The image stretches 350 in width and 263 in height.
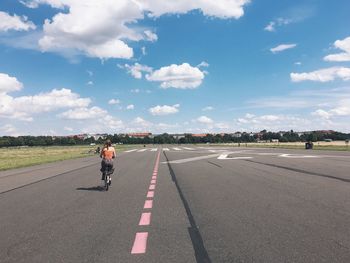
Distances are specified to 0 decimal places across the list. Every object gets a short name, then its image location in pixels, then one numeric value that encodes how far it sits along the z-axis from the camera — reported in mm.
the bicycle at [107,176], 13620
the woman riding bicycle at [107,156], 14258
